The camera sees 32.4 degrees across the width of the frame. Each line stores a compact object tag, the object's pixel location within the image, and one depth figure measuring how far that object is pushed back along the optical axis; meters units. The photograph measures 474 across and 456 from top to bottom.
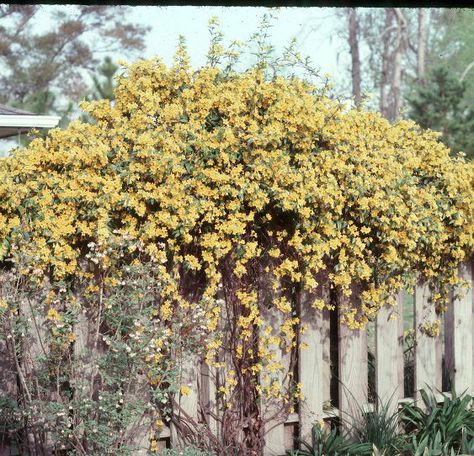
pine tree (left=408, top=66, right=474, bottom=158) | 16.56
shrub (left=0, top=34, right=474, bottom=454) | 3.93
